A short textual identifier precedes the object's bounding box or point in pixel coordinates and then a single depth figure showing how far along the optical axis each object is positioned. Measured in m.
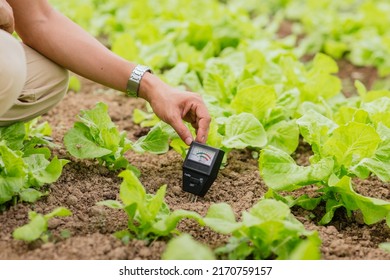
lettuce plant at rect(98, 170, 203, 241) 1.40
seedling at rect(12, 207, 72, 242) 1.37
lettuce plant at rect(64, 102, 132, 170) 1.62
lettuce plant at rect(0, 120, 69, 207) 1.46
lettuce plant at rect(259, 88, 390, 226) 1.51
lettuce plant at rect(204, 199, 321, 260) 1.37
